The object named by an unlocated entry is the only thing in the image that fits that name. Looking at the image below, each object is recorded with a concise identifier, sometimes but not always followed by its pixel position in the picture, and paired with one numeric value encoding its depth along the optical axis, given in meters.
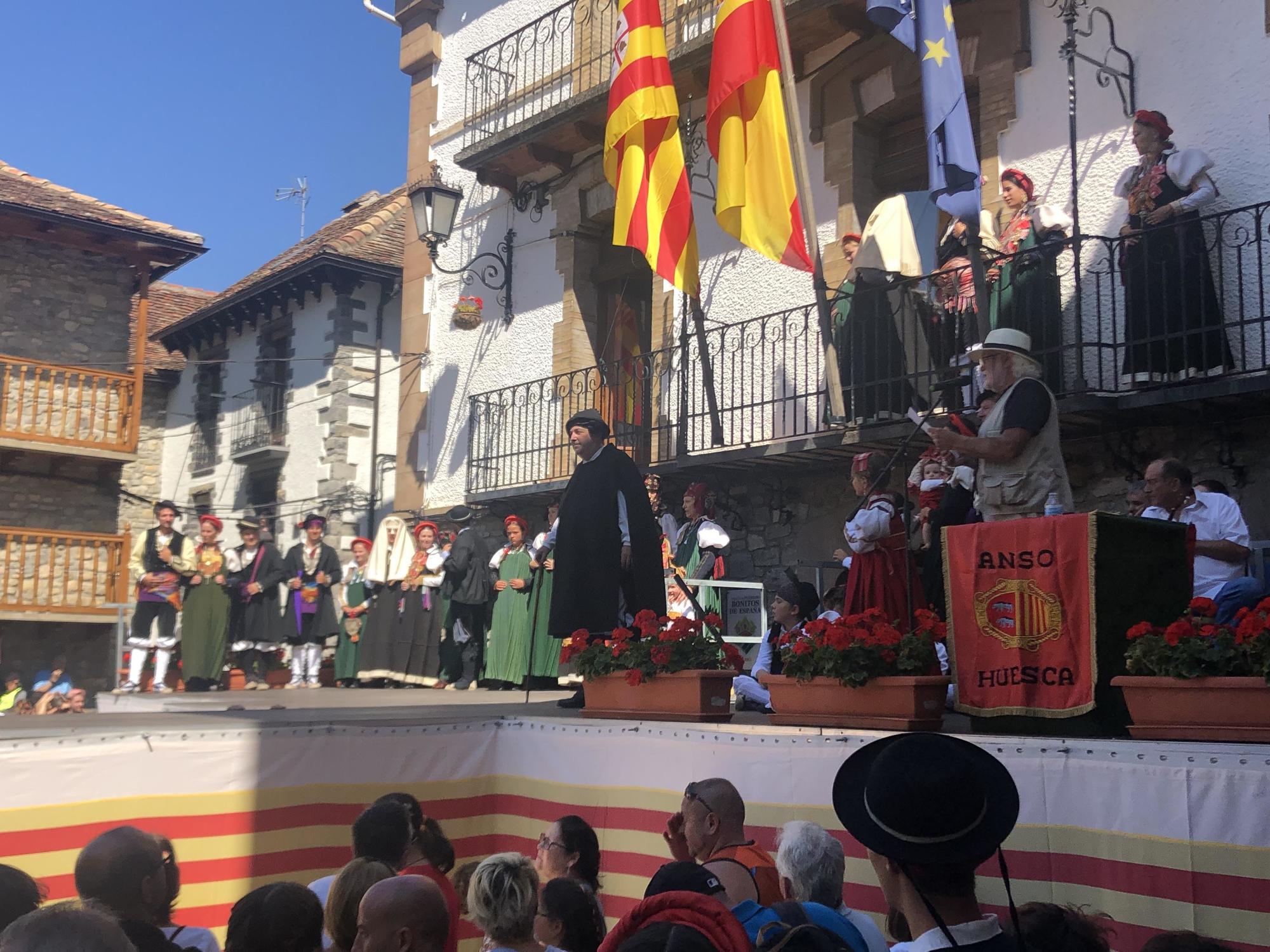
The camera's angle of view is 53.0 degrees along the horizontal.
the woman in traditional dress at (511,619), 11.26
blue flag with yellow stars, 8.33
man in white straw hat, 5.06
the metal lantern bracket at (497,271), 14.56
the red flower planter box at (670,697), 5.80
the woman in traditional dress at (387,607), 12.55
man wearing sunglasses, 3.74
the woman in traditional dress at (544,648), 10.90
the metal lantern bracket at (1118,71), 8.91
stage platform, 3.70
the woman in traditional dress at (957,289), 8.98
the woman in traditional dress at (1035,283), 8.57
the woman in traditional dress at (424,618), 12.25
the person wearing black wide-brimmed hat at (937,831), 1.94
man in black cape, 7.27
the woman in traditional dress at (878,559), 6.66
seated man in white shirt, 5.39
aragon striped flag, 10.38
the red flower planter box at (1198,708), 3.89
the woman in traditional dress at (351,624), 13.27
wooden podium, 4.39
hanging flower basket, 14.62
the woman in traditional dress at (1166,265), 7.90
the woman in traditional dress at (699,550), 10.12
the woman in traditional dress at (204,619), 12.89
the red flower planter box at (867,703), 4.85
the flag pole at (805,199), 9.45
